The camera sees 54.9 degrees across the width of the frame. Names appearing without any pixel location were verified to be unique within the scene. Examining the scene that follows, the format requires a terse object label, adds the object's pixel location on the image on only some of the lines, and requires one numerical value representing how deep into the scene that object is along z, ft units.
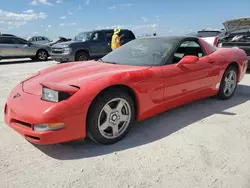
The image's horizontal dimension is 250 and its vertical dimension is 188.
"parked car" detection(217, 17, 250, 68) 22.87
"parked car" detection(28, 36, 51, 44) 79.41
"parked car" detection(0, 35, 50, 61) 41.47
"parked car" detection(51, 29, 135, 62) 34.22
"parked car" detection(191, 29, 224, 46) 37.70
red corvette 8.16
